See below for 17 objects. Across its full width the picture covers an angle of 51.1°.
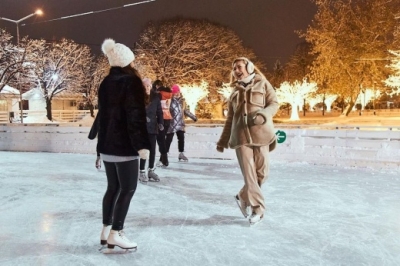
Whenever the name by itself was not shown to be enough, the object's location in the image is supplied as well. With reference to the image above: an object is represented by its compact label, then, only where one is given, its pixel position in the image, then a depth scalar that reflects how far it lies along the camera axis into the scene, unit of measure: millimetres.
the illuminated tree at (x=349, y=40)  29656
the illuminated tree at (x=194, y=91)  34344
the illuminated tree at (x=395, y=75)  26455
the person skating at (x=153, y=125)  6883
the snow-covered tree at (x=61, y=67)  43856
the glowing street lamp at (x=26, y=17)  23772
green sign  9773
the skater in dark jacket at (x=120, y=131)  3400
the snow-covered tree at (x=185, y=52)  34406
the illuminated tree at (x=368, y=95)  34022
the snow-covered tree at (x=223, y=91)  35447
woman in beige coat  4418
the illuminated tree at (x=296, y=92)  38500
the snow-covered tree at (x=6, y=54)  31438
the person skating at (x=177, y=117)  8961
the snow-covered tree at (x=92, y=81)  49184
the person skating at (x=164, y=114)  7418
